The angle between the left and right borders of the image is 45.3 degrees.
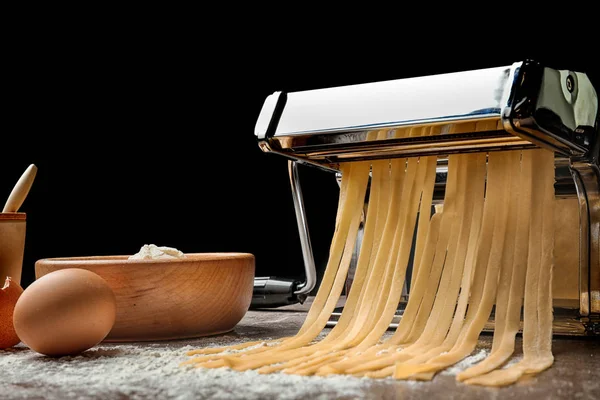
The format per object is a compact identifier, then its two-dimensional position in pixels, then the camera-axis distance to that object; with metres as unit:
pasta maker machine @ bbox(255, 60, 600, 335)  0.68
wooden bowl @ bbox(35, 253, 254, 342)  0.82
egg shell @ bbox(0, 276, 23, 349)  0.80
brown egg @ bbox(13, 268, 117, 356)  0.72
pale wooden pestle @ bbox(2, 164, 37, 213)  0.97
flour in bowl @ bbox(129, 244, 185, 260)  0.87
